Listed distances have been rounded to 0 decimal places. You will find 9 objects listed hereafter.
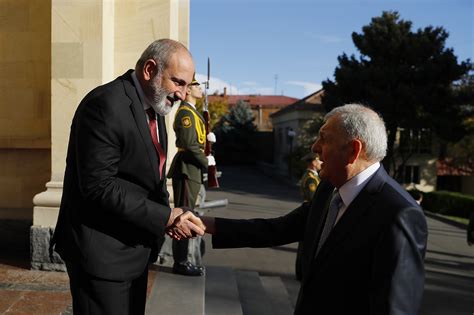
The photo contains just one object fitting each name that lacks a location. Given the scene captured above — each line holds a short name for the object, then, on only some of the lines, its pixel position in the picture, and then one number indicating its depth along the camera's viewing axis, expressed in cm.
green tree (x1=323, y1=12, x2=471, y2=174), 3080
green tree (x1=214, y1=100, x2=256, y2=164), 5362
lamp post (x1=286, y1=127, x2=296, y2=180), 3620
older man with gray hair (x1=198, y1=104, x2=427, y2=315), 204
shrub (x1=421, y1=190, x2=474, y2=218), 2430
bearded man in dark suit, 265
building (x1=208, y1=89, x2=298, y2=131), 7450
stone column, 548
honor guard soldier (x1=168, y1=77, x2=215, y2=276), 580
